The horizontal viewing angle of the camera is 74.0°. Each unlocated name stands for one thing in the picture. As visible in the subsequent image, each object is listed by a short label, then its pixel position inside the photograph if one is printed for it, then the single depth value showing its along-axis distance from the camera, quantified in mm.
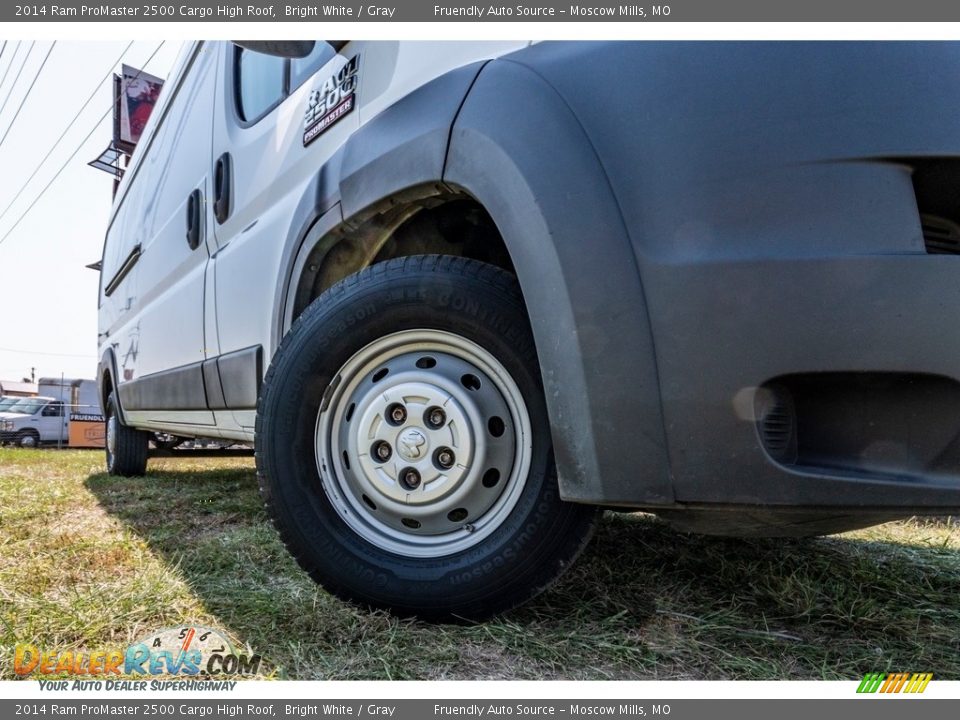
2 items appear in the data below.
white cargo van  1155
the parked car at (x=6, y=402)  16302
